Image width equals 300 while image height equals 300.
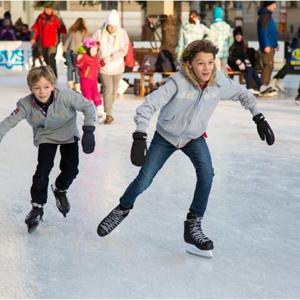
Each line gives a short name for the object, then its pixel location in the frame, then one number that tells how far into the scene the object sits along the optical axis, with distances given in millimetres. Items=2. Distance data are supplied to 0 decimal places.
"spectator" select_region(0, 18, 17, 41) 21875
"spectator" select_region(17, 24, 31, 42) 22469
